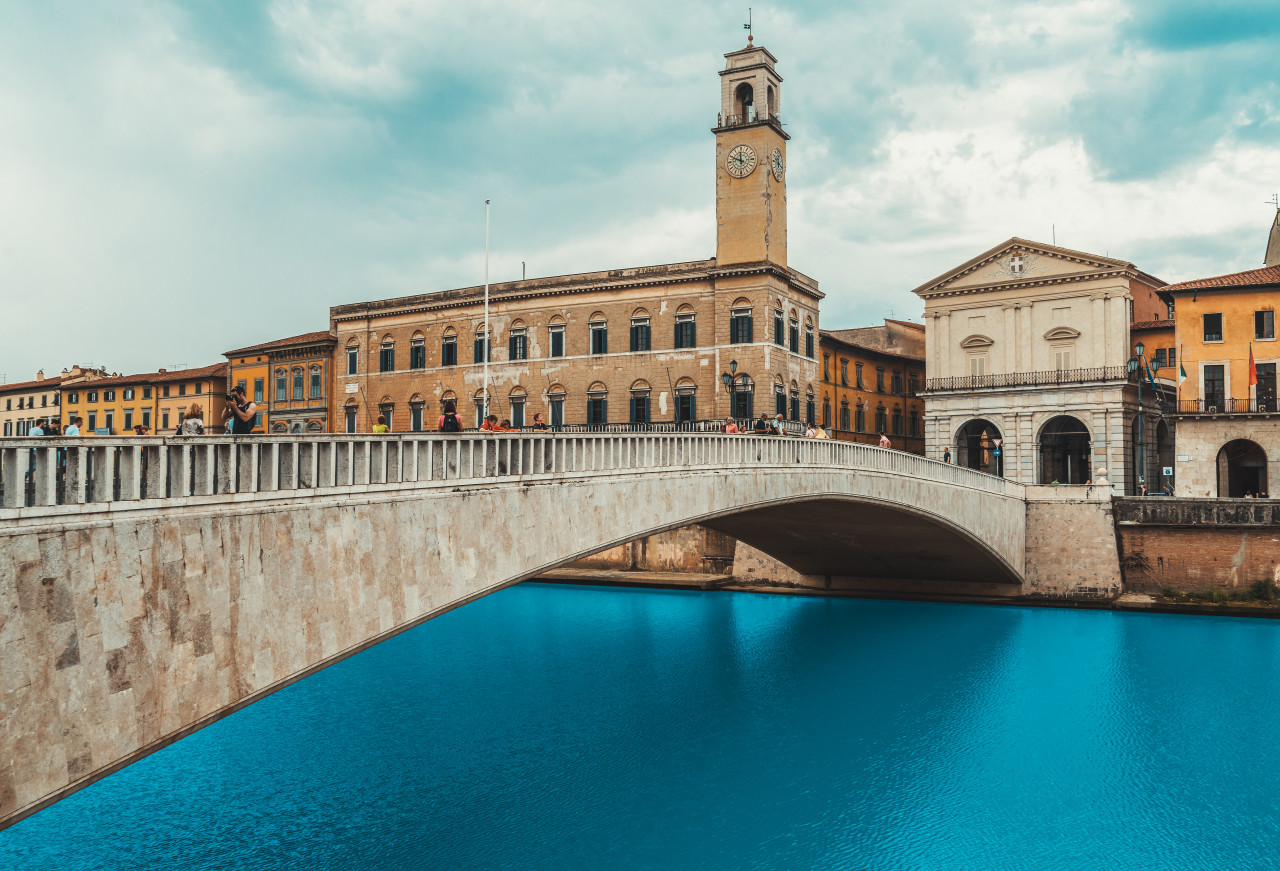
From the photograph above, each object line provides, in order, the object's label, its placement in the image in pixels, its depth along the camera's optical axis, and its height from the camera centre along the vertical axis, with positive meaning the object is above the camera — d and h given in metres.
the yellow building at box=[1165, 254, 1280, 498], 39.84 +3.56
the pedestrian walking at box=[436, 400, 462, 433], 15.37 +0.63
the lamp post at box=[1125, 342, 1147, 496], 45.38 +0.51
